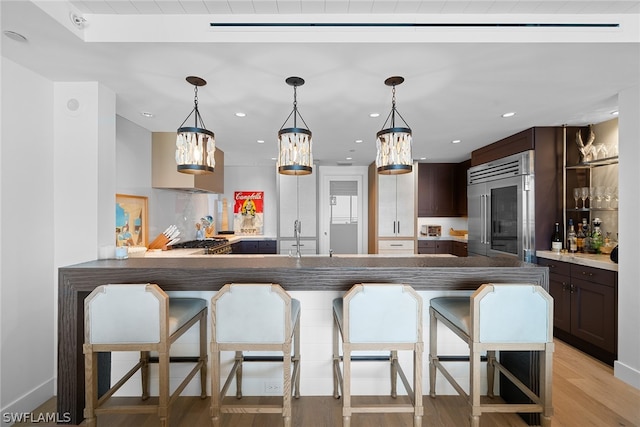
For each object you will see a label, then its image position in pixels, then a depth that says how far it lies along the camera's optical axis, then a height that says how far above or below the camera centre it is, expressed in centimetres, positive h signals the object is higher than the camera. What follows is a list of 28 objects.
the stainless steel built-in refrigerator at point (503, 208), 345 +10
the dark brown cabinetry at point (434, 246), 587 -60
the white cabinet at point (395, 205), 544 +19
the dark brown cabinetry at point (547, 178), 338 +42
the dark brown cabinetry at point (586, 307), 262 -87
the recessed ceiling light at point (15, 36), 171 +104
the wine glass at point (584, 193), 319 +24
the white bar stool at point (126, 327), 162 -60
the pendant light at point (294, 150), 199 +44
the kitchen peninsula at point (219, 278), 191 -40
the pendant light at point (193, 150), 204 +45
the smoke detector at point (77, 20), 170 +112
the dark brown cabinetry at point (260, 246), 589 -60
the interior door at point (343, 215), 602 +1
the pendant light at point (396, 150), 202 +45
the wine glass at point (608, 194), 306 +22
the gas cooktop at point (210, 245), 399 -41
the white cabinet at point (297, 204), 569 +22
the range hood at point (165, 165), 368 +62
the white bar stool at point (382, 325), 162 -60
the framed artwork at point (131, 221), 302 -5
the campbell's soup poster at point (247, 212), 620 +7
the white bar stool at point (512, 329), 162 -62
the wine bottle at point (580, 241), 328 -28
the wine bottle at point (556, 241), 331 -29
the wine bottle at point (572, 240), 323 -27
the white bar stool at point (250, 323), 161 -58
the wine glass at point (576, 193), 326 +24
